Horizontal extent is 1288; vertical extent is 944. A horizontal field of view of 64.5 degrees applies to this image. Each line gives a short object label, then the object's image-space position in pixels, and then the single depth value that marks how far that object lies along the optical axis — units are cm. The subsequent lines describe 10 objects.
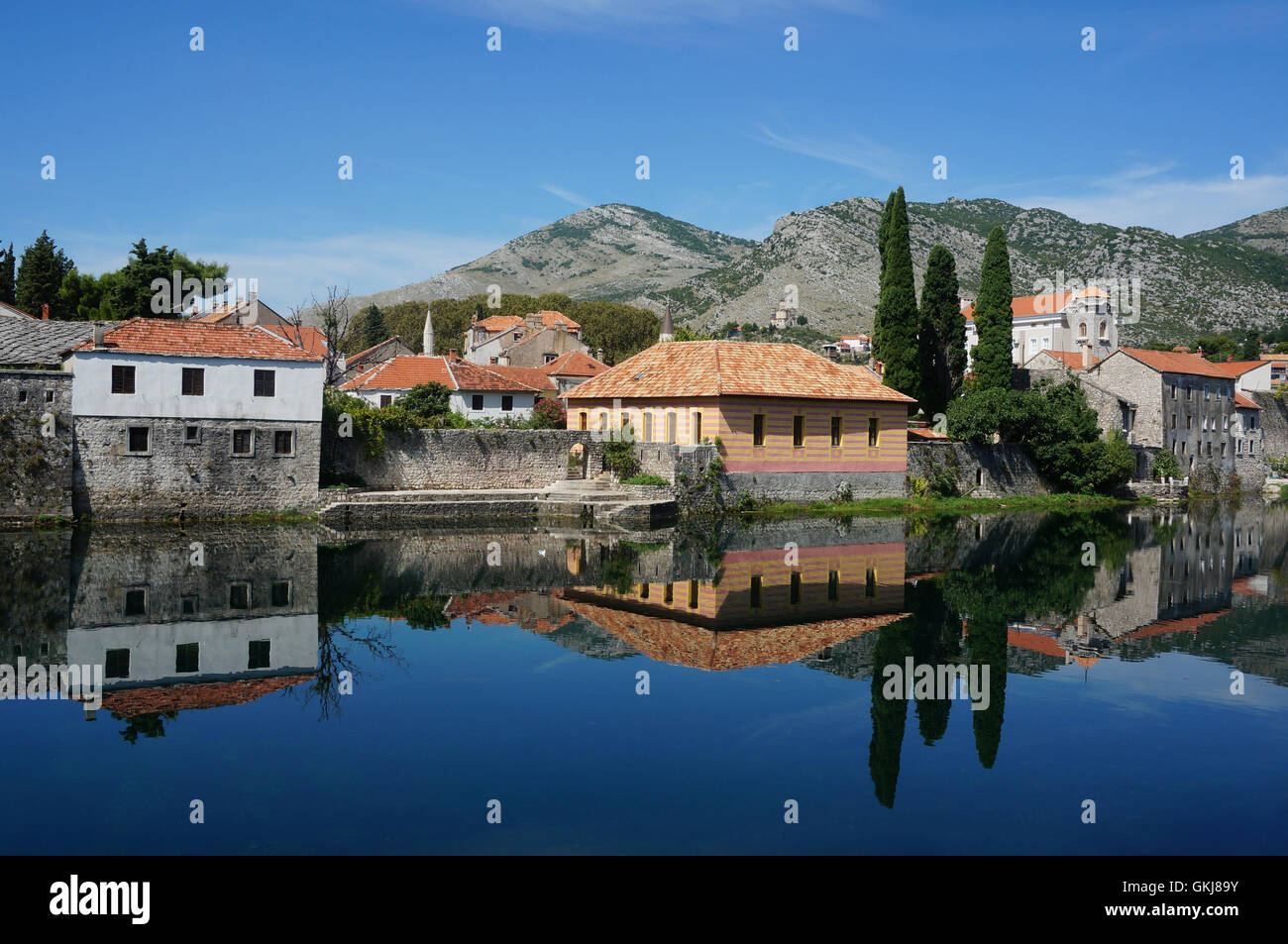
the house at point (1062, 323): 9712
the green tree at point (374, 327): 9388
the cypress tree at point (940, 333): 4844
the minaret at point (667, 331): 5278
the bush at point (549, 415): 4319
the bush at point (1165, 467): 5188
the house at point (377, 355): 6662
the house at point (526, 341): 7450
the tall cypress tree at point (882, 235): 4734
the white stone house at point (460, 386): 4788
